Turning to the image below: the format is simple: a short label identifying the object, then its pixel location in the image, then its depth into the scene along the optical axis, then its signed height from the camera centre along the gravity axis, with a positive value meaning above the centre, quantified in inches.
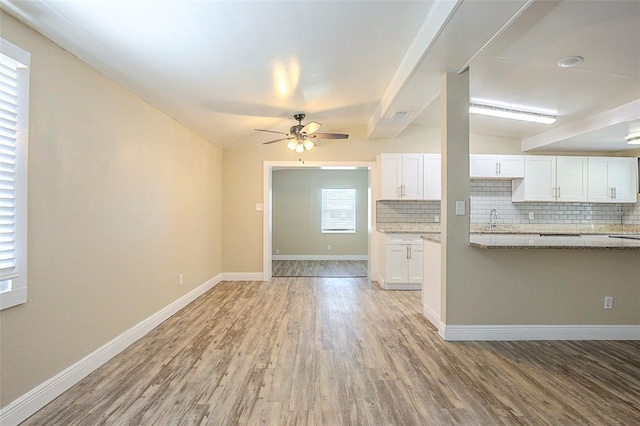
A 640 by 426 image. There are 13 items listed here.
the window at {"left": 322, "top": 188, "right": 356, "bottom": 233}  332.2 +7.2
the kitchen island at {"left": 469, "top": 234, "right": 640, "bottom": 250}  106.3 -9.4
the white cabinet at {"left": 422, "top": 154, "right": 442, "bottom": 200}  202.8 +26.1
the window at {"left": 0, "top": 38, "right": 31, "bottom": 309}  66.4 +9.5
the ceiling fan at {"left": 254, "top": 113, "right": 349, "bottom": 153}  159.8 +41.8
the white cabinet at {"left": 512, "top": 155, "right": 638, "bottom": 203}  200.8 +25.3
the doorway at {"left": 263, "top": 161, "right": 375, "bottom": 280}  327.9 -23.3
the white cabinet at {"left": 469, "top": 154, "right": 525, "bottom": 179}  200.2 +33.2
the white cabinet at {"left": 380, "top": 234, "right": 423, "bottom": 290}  192.4 -28.9
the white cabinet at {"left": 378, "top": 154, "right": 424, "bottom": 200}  203.3 +27.3
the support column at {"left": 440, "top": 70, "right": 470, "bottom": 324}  115.4 +17.2
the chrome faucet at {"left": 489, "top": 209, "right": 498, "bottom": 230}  211.5 -0.2
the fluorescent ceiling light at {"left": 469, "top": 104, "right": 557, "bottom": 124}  163.6 +56.1
